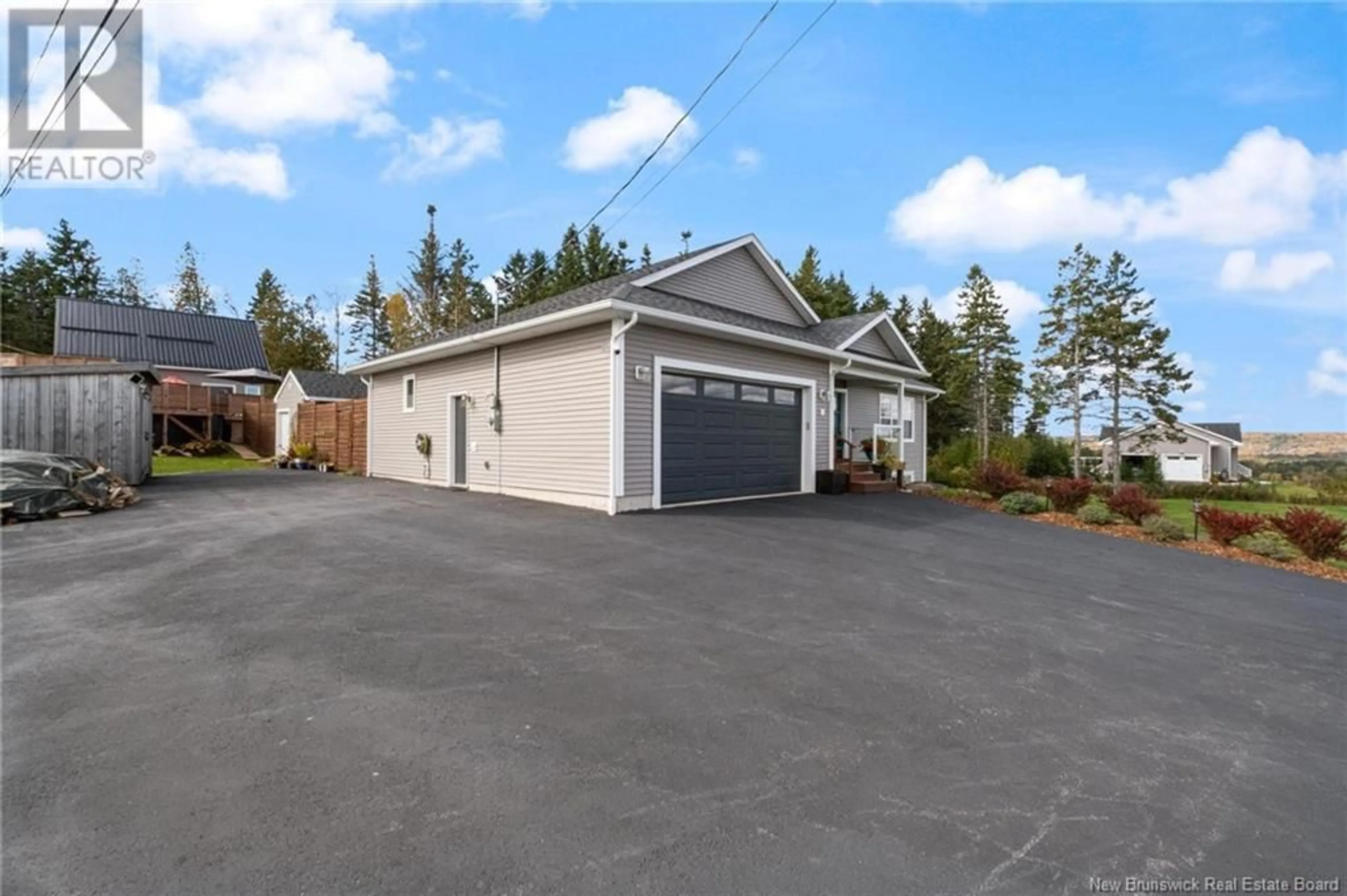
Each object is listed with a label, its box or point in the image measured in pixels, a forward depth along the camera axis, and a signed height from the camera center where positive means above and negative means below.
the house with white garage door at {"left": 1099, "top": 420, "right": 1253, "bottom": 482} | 39.41 -0.21
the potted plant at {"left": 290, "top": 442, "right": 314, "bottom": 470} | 18.88 -0.57
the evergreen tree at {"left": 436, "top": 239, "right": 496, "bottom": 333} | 32.97 +8.29
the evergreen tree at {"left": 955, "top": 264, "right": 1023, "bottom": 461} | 32.88 +5.52
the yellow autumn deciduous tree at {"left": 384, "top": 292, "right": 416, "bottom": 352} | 33.50 +6.69
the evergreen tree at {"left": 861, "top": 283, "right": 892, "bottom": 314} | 38.41 +9.48
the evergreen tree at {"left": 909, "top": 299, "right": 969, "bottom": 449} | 33.78 +4.27
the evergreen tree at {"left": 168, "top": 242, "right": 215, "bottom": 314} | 37.94 +9.57
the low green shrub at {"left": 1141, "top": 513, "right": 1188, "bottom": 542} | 9.69 -1.28
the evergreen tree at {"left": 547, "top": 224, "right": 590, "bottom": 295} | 30.92 +8.82
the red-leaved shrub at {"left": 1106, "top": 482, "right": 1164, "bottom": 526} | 10.57 -0.97
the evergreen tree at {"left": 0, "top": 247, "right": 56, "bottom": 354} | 32.28 +7.25
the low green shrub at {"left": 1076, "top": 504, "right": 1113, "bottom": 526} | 10.76 -1.19
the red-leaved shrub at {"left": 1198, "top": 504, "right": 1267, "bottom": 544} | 9.24 -1.13
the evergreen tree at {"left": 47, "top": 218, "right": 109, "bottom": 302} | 35.66 +10.21
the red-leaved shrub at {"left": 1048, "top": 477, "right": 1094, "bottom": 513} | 11.63 -0.89
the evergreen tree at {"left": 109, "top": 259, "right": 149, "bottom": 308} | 37.38 +9.46
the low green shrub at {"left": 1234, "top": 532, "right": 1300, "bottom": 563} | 8.61 -1.39
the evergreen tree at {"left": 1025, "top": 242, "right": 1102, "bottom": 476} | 26.61 +5.04
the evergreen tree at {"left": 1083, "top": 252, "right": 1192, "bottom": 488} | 25.27 +3.87
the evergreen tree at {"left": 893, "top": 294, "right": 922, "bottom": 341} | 37.09 +8.27
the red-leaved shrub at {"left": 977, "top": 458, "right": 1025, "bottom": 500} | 13.09 -0.69
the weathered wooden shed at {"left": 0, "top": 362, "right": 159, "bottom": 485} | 11.64 +0.49
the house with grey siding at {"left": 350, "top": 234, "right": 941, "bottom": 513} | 9.44 +0.98
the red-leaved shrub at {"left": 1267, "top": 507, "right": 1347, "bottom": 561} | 8.60 -1.17
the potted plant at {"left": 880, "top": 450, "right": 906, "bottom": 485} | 14.77 -0.47
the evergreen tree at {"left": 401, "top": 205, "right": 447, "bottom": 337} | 33.00 +8.43
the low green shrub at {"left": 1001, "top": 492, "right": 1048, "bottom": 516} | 11.78 -1.09
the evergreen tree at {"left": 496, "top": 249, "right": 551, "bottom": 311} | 32.25 +8.54
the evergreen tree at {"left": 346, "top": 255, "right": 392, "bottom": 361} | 40.31 +8.08
